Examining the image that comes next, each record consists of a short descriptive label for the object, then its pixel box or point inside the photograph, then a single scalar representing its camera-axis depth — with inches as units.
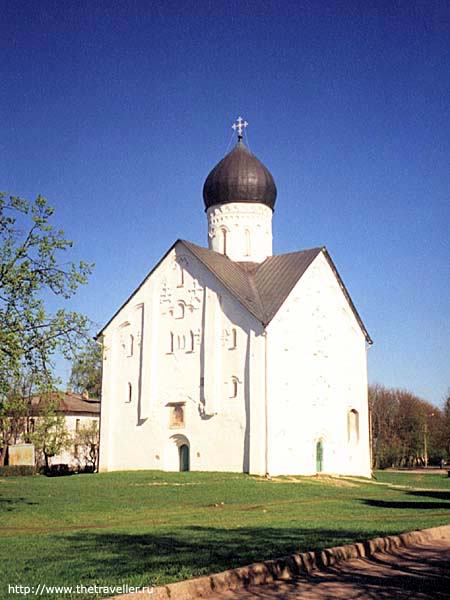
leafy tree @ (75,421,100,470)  1947.6
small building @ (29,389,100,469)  1947.6
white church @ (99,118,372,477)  1275.8
